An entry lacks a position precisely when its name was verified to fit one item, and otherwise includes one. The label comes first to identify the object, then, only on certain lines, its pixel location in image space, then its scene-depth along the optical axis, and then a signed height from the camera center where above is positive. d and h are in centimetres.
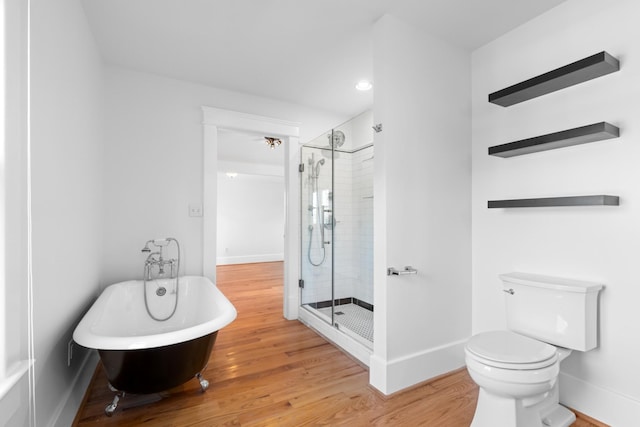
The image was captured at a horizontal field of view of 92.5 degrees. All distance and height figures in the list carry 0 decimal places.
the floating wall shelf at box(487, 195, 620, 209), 164 +8
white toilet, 143 -68
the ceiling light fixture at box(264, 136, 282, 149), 483 +118
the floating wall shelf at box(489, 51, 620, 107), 162 +79
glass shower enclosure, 308 -11
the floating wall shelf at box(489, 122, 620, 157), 162 +44
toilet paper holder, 202 -37
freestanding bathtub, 149 -72
